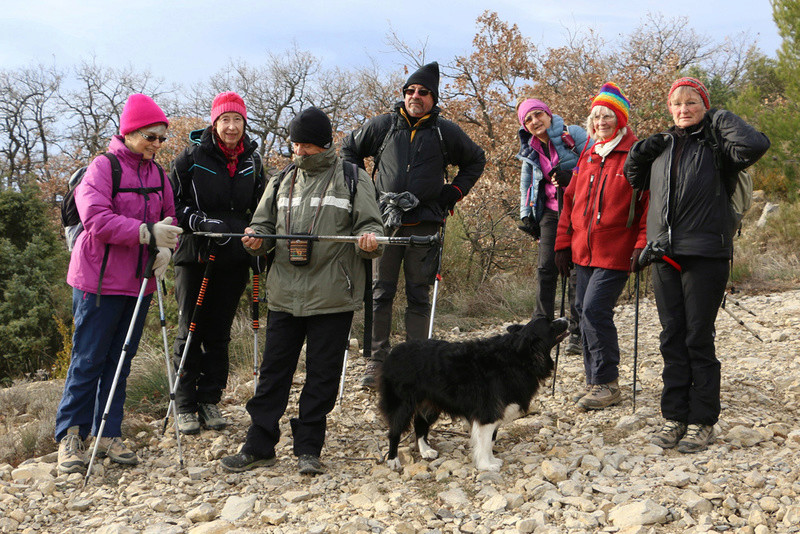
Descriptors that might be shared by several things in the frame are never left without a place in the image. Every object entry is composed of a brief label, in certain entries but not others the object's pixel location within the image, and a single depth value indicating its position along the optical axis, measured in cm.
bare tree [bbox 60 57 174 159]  3366
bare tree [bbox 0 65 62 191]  3316
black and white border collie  389
